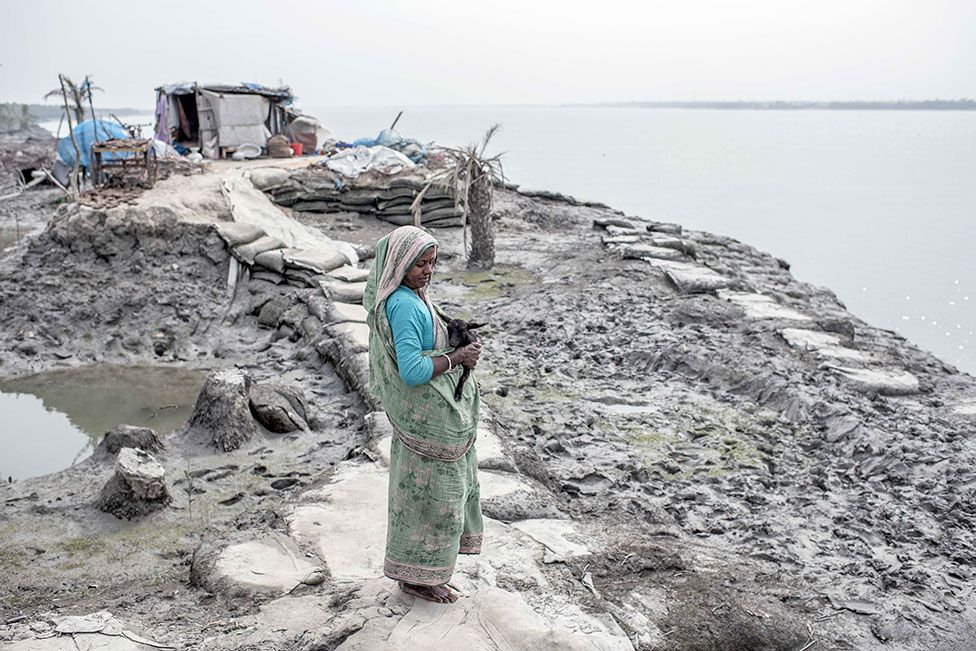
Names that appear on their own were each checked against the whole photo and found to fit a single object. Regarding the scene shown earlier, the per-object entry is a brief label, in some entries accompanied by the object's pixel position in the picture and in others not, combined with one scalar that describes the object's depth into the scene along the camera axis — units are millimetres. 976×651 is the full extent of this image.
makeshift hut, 17359
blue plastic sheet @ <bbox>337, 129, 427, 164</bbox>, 16531
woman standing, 3084
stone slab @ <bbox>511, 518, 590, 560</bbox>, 4086
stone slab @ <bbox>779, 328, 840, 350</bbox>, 7555
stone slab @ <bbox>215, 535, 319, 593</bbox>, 3697
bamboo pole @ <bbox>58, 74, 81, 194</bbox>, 13214
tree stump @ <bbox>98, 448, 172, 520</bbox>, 4762
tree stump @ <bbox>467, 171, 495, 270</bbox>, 10850
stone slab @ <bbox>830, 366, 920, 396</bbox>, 6699
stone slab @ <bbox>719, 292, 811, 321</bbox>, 8438
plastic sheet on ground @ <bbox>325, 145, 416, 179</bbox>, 14070
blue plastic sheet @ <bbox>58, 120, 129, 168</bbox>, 15953
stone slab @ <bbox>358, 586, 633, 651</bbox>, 3066
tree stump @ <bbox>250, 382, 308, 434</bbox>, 6051
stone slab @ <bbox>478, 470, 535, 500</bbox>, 4574
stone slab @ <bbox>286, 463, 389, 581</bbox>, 3889
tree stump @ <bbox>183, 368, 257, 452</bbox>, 5816
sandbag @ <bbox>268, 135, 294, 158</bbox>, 17422
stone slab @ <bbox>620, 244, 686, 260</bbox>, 10883
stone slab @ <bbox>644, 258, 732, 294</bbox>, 9328
